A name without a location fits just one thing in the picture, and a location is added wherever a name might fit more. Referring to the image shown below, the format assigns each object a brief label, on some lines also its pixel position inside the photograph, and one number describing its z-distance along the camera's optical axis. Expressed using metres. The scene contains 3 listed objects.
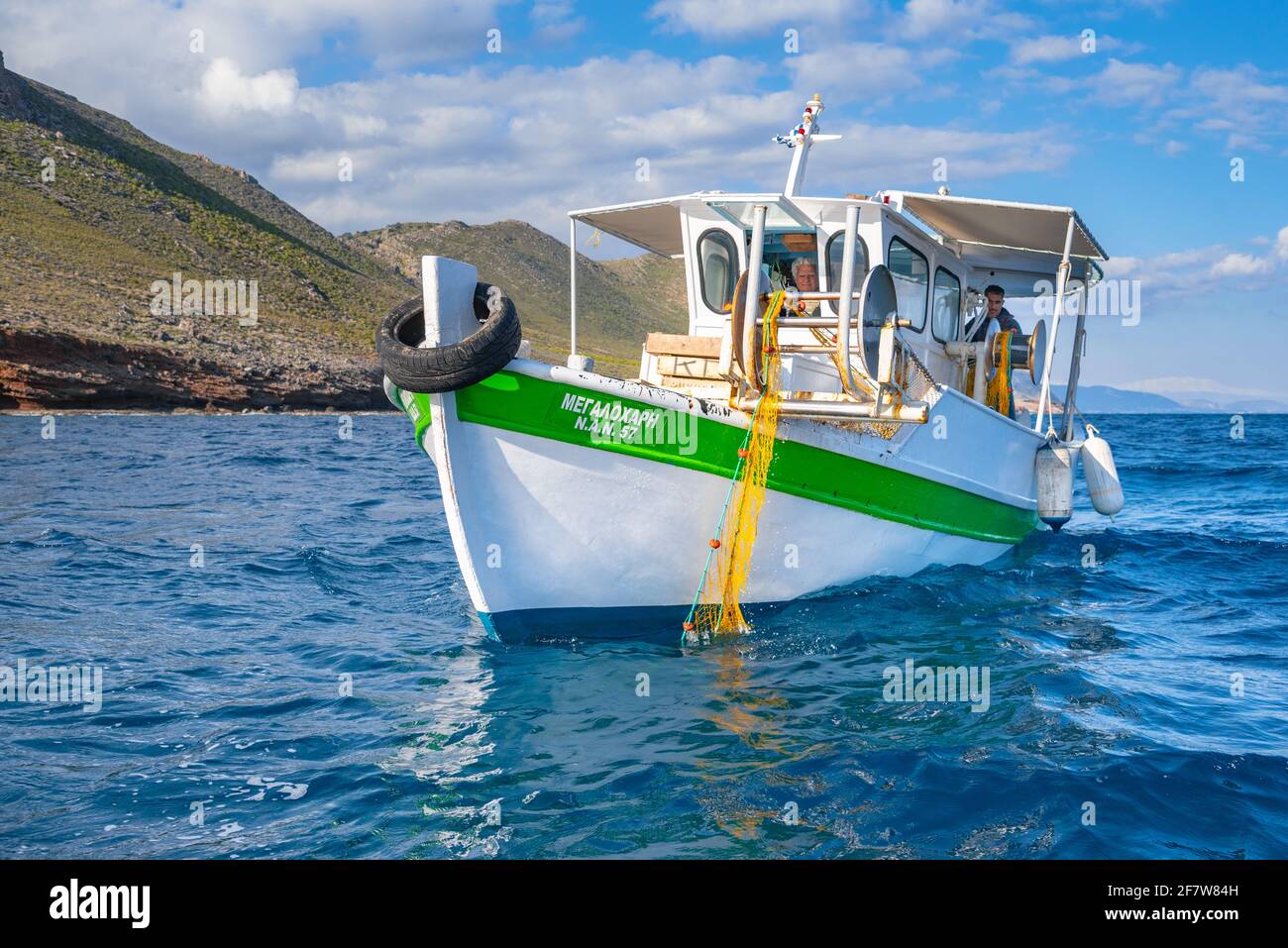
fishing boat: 7.25
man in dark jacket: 11.48
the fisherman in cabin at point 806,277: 9.21
